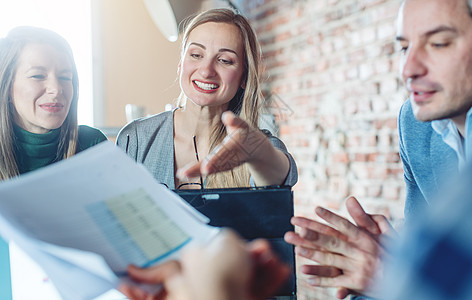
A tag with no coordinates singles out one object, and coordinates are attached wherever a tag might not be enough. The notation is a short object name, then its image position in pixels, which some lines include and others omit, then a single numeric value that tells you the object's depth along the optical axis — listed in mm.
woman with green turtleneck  1240
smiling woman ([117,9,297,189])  1373
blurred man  791
